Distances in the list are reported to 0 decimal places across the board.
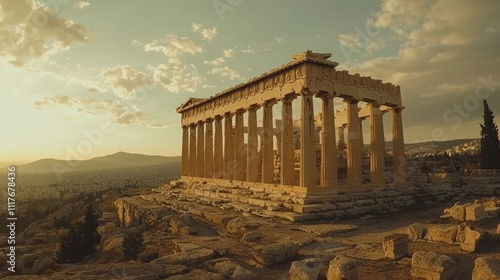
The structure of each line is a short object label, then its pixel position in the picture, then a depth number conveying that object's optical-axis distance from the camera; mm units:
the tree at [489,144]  35906
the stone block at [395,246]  8211
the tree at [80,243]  13070
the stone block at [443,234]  9398
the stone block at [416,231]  10031
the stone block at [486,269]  5922
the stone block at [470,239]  8570
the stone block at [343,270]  6438
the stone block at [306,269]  6723
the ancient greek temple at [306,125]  17891
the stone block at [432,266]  6633
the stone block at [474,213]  11969
